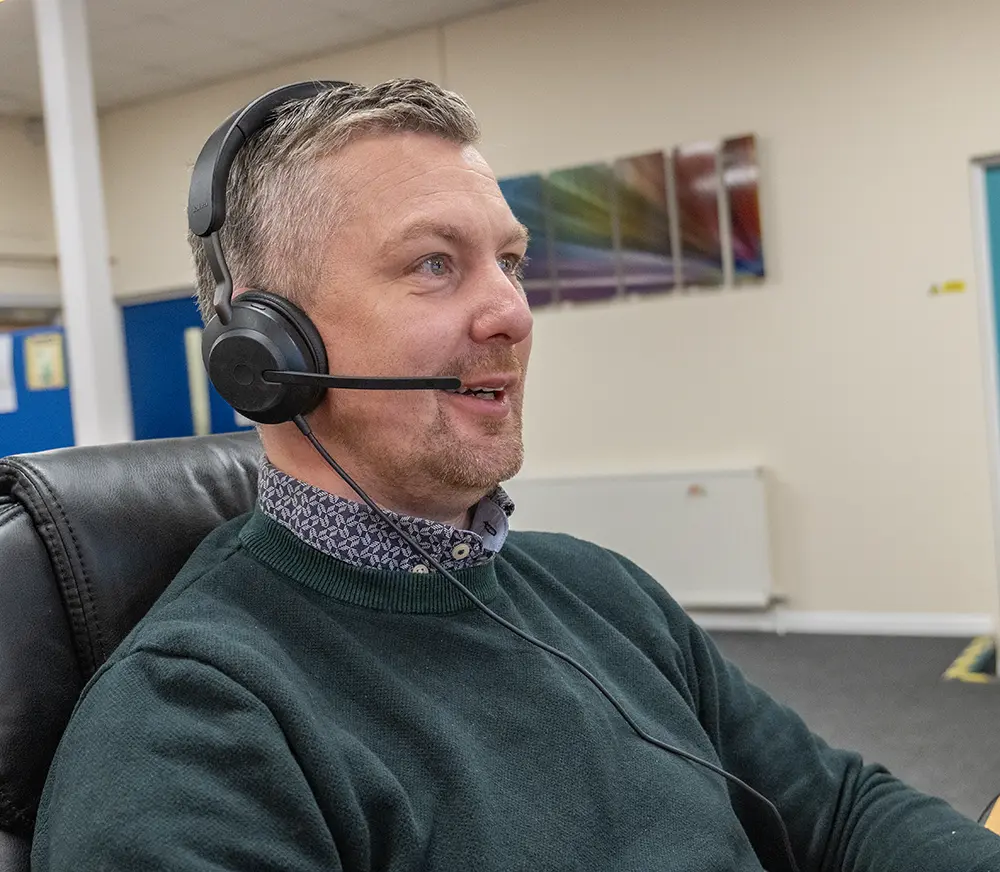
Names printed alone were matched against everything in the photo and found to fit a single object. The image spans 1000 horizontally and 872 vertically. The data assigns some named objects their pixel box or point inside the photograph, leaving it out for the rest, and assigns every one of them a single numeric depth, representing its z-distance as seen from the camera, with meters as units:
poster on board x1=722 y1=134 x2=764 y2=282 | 3.95
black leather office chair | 0.78
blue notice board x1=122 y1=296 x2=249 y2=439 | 5.18
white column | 3.02
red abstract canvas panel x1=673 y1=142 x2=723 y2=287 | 4.03
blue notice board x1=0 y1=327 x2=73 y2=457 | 3.55
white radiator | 4.06
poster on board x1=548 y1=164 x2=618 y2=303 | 4.24
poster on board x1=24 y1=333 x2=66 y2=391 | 3.56
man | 0.65
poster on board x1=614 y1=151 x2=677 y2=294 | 4.13
